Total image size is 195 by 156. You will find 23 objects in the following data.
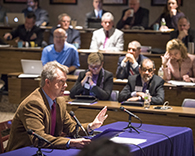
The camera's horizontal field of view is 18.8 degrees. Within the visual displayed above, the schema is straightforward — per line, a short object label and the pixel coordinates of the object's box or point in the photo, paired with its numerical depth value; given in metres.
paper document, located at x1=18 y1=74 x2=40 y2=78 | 9.96
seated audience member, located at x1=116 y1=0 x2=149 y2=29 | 12.90
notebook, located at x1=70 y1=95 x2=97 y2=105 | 7.04
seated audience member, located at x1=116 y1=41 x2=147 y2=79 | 9.20
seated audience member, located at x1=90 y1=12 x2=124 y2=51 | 11.10
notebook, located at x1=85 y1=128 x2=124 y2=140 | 4.33
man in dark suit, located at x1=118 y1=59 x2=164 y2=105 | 7.21
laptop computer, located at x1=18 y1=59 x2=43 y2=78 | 9.92
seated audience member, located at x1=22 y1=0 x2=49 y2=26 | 15.01
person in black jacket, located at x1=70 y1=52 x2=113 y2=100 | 7.61
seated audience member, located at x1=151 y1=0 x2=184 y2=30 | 12.22
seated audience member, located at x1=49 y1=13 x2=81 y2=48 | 11.84
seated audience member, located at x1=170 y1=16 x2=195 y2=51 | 10.45
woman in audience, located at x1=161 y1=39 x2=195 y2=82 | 8.82
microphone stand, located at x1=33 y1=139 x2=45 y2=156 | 3.85
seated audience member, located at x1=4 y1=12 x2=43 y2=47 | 12.10
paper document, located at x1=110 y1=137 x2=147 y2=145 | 4.54
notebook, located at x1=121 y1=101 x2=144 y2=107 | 6.84
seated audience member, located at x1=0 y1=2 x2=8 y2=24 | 15.21
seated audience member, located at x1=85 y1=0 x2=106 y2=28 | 13.25
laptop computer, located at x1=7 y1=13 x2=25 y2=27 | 12.39
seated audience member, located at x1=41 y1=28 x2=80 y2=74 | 10.28
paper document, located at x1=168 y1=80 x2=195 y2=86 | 8.56
